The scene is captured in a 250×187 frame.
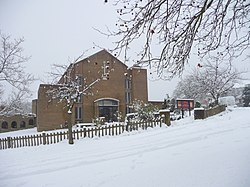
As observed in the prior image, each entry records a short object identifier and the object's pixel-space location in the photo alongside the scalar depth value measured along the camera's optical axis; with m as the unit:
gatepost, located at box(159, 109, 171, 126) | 20.16
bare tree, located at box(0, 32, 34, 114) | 19.30
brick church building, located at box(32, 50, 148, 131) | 34.03
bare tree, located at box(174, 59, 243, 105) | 39.78
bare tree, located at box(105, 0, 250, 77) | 4.72
